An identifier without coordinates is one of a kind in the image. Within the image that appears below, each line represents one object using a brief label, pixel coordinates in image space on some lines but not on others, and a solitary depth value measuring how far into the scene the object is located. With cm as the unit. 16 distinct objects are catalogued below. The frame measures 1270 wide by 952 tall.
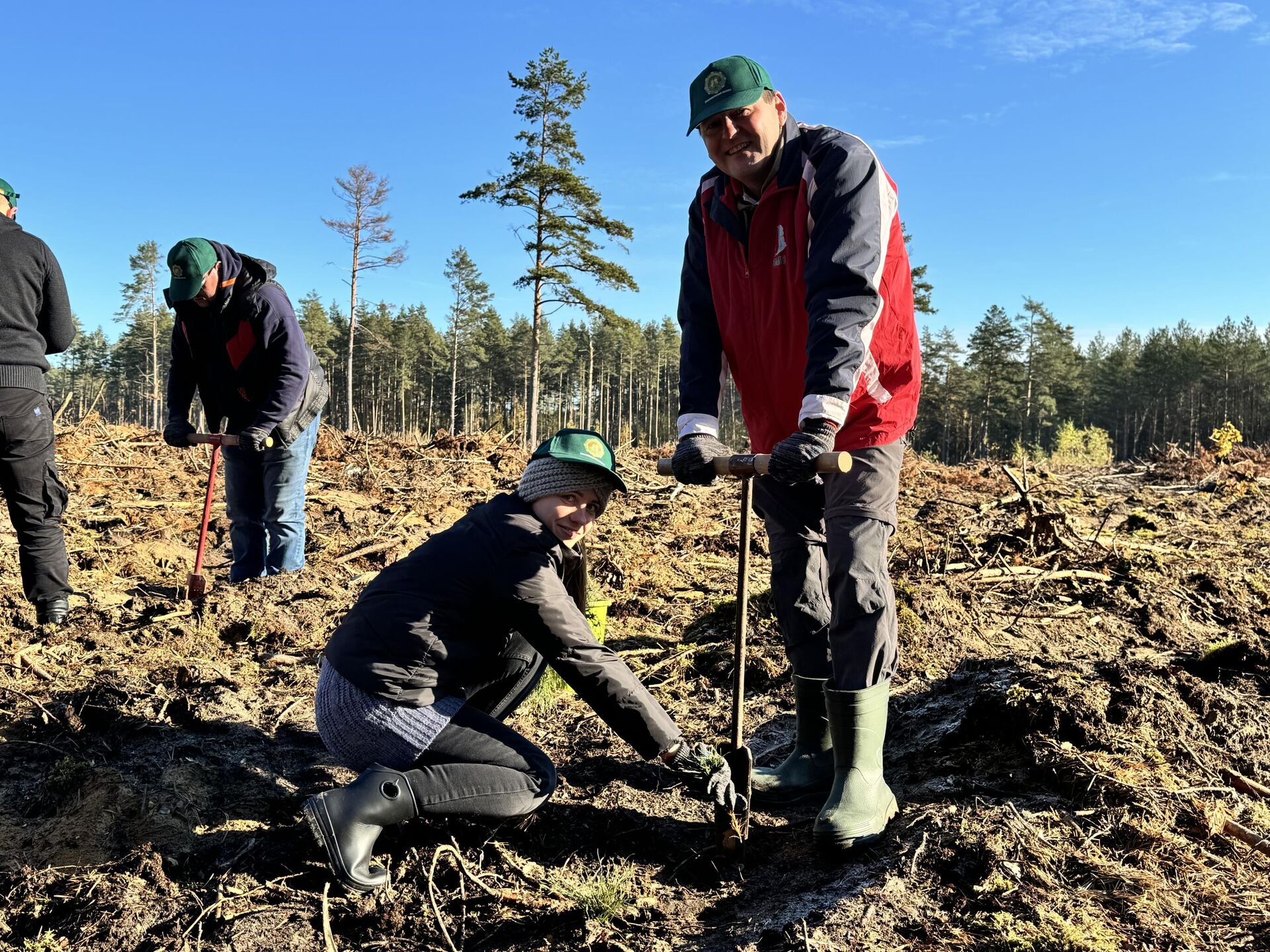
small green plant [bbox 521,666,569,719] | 404
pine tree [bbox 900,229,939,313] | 3975
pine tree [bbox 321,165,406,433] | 4066
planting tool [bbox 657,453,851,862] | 272
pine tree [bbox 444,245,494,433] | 6078
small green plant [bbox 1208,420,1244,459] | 1566
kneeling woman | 264
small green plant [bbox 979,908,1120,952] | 199
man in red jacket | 263
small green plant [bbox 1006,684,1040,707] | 328
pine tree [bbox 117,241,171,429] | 6656
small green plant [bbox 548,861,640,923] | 244
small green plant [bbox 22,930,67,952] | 231
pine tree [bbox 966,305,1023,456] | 6228
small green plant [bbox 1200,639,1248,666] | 398
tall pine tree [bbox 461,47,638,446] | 2972
